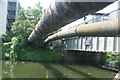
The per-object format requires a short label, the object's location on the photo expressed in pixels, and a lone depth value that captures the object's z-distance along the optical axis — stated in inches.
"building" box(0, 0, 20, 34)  1547.7
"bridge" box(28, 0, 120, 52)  110.6
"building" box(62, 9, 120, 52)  385.7
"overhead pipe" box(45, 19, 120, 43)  175.1
